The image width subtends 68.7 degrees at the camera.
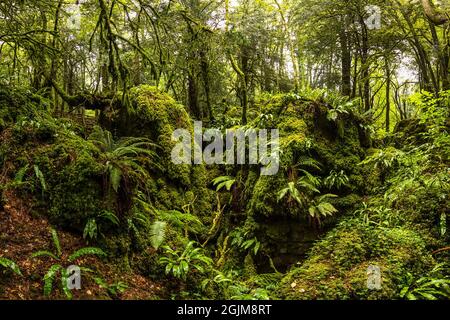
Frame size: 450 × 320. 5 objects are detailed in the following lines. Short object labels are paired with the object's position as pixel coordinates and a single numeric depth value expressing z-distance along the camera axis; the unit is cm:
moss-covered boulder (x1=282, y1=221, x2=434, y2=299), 513
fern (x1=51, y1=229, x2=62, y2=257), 464
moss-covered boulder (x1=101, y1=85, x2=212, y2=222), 830
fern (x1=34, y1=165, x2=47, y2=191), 521
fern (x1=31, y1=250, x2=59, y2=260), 438
